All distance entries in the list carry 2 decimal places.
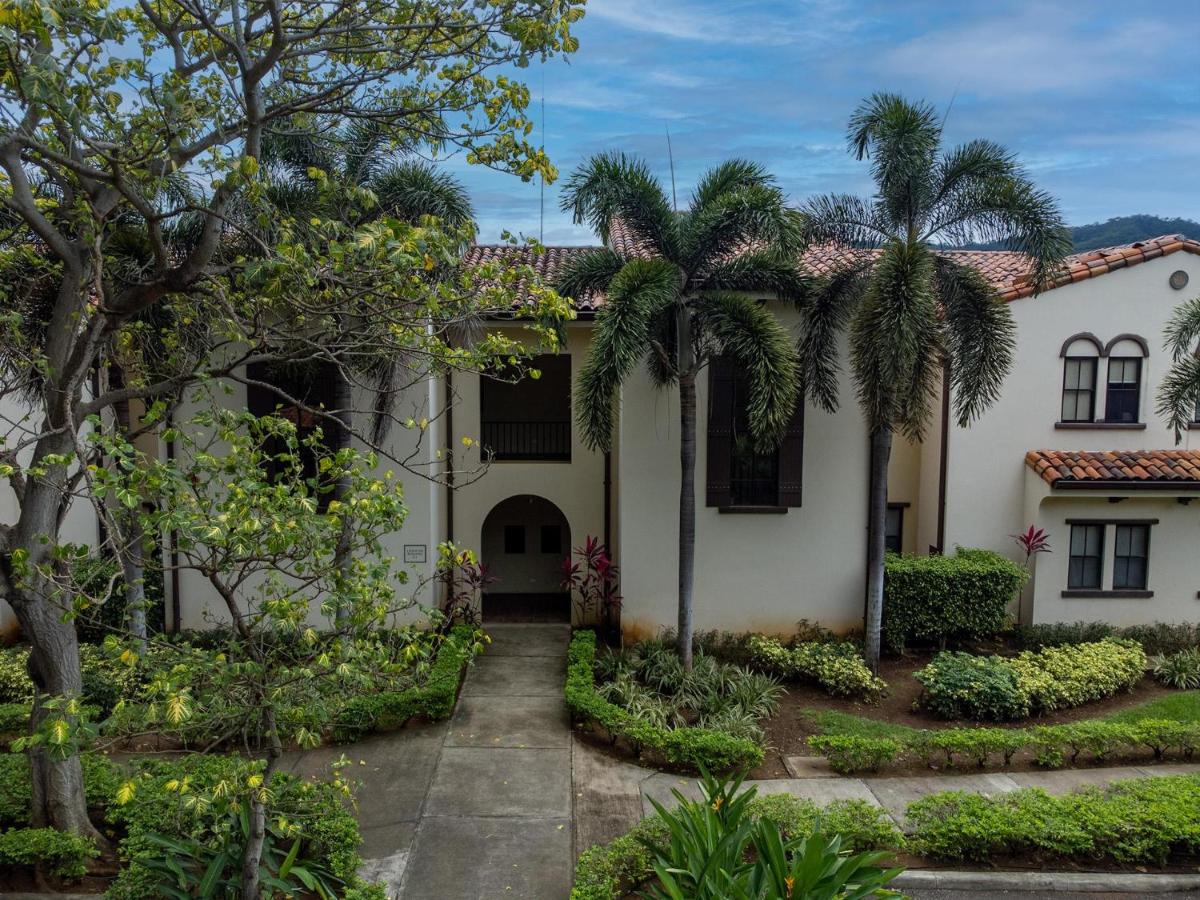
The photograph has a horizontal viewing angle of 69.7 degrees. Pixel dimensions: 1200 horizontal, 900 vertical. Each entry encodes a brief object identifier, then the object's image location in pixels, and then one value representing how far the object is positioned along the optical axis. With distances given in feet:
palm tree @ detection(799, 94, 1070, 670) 38.55
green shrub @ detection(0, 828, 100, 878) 24.36
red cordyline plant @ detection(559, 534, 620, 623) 47.65
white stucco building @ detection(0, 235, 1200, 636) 46.09
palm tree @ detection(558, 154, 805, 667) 36.78
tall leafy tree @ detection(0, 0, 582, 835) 22.39
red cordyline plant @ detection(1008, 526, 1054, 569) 46.93
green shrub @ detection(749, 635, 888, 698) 41.32
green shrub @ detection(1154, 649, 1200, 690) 43.11
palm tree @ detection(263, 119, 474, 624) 35.22
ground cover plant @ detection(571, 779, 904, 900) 22.13
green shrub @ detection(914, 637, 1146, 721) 39.19
